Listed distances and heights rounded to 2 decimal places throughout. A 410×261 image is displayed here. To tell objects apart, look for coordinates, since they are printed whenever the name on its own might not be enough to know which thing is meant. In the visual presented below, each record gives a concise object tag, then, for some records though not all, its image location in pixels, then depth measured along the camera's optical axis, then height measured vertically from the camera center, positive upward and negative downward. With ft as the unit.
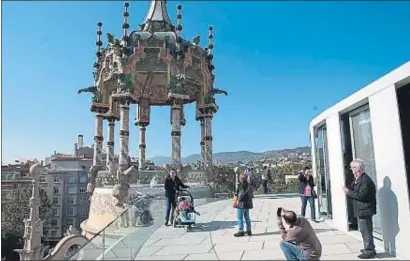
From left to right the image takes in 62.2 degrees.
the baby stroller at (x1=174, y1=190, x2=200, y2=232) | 29.99 -3.77
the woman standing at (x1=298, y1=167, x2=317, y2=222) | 33.01 -1.98
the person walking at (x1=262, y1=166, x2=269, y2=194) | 77.62 -2.35
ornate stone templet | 68.23 +21.10
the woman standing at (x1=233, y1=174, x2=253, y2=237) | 27.23 -2.56
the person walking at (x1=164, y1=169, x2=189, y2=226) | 31.89 -1.72
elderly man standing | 19.90 -2.40
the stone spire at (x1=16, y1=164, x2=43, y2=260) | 38.45 -6.08
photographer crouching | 17.42 -3.70
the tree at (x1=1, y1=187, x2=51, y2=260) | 157.69 -19.74
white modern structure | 19.47 +1.27
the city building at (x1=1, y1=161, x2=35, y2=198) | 213.87 -0.76
